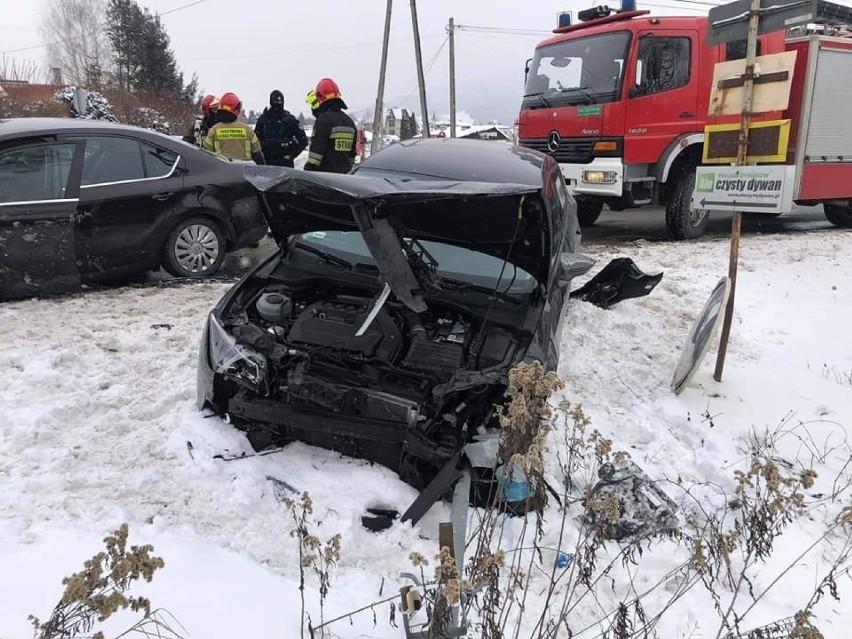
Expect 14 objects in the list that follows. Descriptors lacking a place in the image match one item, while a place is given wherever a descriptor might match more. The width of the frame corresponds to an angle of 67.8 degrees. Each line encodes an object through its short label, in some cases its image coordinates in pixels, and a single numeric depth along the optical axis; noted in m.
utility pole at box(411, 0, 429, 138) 24.95
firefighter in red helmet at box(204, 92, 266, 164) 8.18
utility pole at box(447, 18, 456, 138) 29.55
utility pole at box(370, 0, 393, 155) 21.64
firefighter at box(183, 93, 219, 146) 10.23
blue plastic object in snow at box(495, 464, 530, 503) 2.95
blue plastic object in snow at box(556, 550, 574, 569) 2.77
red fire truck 8.28
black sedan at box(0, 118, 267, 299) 5.25
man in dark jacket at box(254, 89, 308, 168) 9.11
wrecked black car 3.03
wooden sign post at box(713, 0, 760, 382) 3.98
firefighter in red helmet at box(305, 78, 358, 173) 7.36
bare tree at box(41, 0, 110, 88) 43.84
